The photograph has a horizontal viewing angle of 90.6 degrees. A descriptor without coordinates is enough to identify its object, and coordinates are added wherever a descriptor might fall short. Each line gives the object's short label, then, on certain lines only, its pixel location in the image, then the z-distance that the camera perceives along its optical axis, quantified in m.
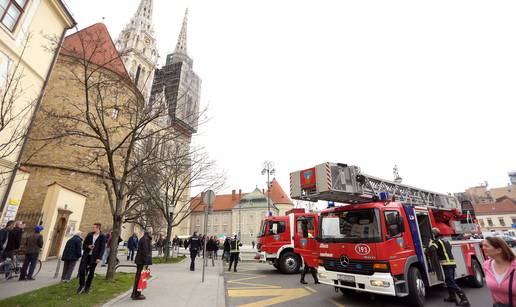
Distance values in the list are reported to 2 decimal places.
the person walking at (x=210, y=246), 18.83
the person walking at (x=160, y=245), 24.54
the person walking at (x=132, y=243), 17.44
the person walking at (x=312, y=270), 9.67
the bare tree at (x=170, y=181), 18.05
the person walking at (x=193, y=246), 13.12
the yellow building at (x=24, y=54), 11.32
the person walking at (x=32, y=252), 8.80
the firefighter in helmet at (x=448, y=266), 6.52
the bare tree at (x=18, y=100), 11.11
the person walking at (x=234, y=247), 13.47
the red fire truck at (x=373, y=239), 6.10
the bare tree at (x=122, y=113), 8.96
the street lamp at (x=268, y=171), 27.88
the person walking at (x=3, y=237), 8.38
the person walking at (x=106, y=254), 14.42
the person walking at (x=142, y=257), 6.66
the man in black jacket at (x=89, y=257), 7.00
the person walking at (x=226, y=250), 18.02
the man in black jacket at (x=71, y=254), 8.57
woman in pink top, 3.13
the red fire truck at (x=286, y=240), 12.63
